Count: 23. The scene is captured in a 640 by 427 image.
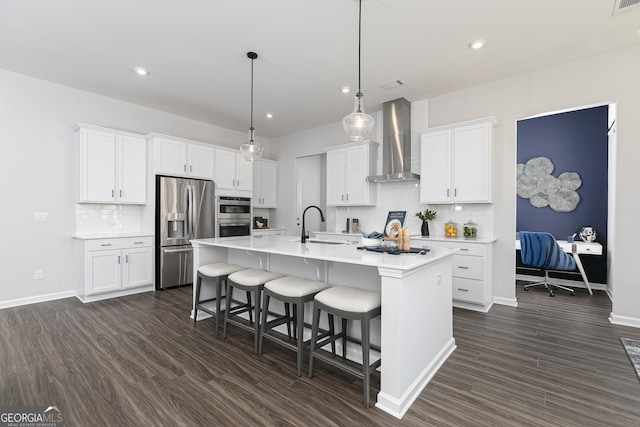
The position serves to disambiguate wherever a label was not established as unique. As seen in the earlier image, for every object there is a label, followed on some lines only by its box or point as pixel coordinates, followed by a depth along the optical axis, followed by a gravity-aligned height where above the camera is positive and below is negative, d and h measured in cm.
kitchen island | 184 -61
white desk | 443 -57
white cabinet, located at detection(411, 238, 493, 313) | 365 -77
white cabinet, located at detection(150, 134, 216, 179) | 473 +92
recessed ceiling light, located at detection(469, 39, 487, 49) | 311 +180
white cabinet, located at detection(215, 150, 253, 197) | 558 +72
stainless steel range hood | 472 +121
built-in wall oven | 557 -10
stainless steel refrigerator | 470 -21
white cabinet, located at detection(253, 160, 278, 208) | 659 +64
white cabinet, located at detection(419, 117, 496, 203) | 391 +70
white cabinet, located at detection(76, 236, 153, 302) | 403 -81
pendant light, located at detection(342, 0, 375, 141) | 260 +80
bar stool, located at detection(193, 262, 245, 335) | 297 -68
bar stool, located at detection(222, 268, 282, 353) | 262 -69
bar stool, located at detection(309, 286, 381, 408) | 189 -68
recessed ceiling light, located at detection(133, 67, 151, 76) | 370 +179
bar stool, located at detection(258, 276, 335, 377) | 222 -68
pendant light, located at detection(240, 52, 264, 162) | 368 +79
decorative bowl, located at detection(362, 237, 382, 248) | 263 -27
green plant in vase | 448 -10
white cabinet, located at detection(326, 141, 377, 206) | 515 +69
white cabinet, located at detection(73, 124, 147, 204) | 417 +67
